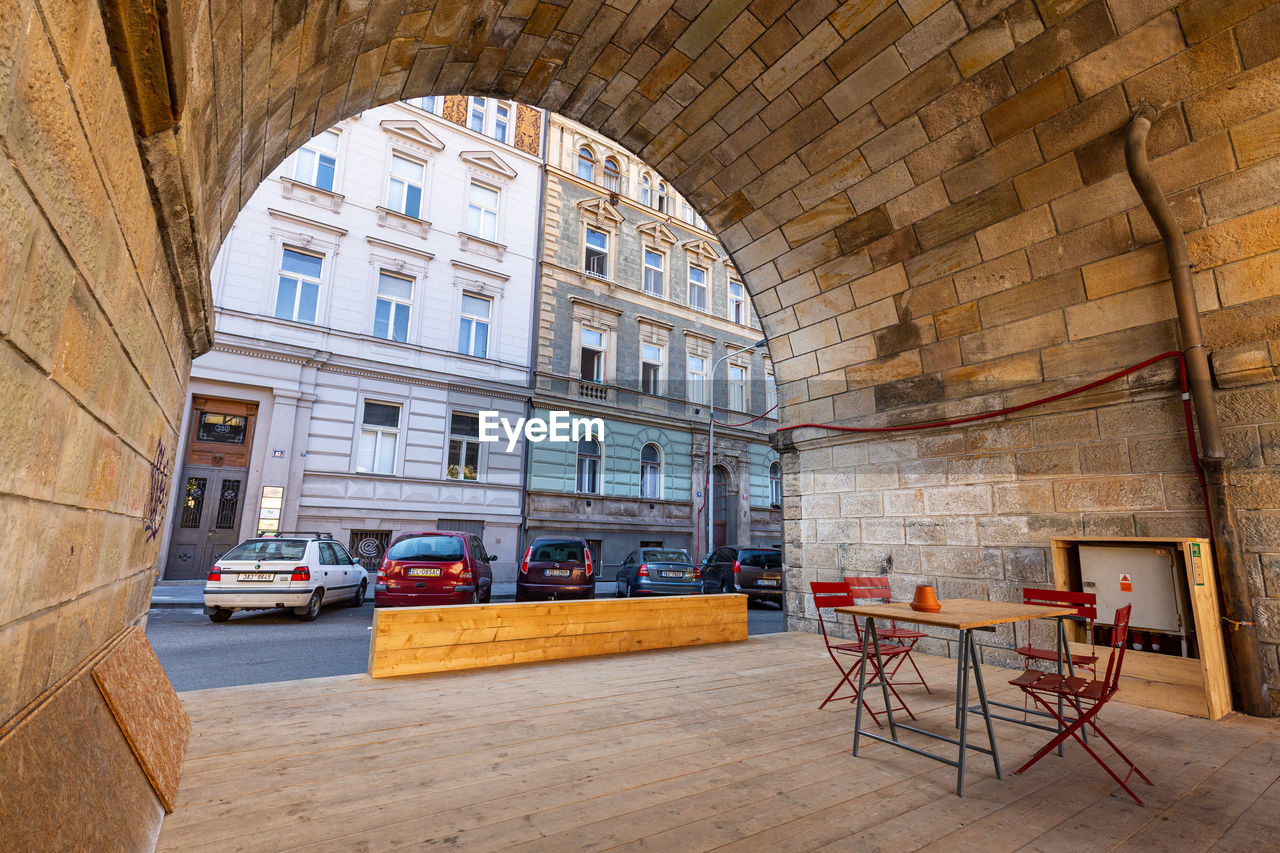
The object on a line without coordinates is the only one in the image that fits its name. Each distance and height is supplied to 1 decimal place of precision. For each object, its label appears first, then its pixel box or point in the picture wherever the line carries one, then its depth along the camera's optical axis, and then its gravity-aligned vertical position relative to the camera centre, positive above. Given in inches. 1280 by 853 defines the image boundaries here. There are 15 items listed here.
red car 379.9 -26.1
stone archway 59.1 +86.7
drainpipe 185.6 +32.3
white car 357.4 -31.1
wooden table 135.4 -18.7
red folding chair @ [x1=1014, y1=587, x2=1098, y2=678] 169.6 -18.2
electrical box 192.7 -12.0
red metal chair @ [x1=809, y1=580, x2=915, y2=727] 177.1 -18.6
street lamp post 749.9 +103.6
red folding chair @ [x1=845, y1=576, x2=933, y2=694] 205.6 -19.3
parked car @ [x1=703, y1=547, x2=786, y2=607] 498.3 -30.5
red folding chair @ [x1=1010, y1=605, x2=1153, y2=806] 128.4 -31.8
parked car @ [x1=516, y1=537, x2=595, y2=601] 450.6 -28.9
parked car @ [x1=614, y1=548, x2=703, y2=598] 475.8 -31.0
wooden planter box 213.6 -38.8
